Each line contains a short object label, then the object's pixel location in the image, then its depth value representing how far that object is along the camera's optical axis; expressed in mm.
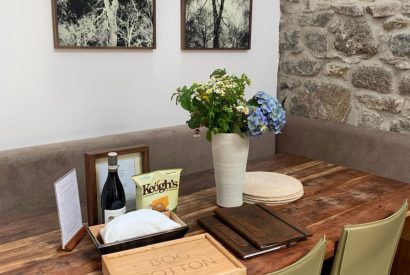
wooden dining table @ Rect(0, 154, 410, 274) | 1130
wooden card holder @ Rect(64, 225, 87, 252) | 1189
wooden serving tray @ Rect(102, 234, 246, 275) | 1000
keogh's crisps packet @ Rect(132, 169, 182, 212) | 1322
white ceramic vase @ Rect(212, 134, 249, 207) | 1446
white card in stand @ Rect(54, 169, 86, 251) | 1168
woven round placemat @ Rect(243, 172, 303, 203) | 1571
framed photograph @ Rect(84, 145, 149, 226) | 1296
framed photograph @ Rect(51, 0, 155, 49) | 1909
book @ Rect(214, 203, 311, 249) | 1216
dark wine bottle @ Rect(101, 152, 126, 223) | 1266
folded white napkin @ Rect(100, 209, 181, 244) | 1138
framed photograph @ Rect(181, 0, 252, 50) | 2346
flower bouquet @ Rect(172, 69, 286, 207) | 1406
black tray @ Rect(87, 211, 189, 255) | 1103
